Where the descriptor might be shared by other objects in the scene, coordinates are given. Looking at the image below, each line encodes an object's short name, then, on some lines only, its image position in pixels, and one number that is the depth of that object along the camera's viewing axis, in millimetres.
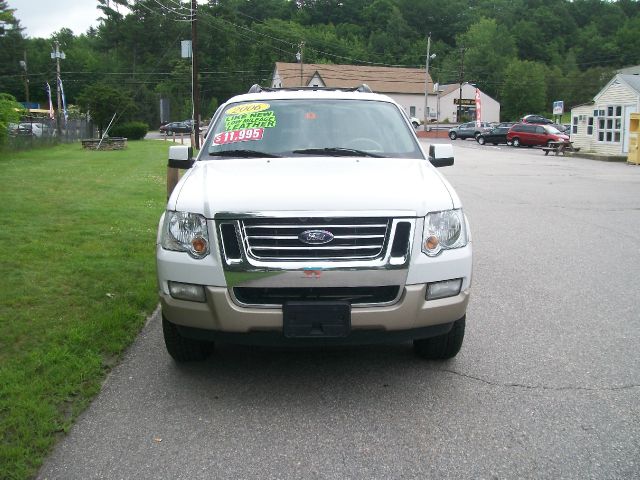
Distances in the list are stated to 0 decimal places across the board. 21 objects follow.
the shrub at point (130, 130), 42438
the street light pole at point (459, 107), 81438
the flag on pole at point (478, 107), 52562
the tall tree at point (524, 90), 89625
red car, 43500
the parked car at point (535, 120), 58791
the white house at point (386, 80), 83875
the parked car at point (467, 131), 56675
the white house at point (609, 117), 32062
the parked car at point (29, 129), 30609
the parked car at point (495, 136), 48356
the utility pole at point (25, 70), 70775
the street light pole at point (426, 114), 68212
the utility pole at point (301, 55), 72712
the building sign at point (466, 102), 94125
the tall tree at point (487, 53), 106750
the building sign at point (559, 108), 48231
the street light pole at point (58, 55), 50153
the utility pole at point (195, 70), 32594
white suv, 3750
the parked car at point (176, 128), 61719
